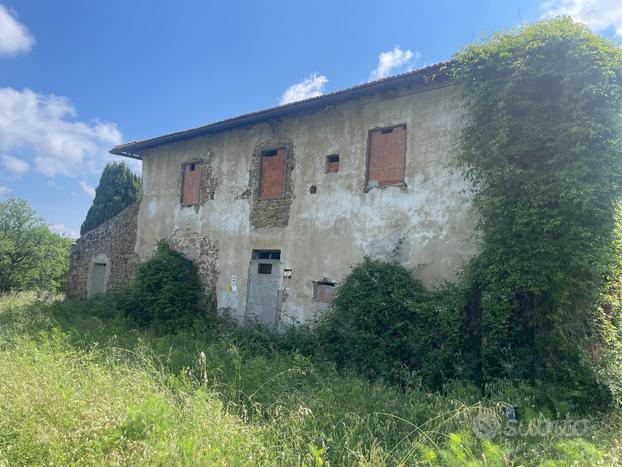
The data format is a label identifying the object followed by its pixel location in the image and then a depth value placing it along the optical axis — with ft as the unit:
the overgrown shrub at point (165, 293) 37.65
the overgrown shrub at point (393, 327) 22.89
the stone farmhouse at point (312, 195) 27.17
